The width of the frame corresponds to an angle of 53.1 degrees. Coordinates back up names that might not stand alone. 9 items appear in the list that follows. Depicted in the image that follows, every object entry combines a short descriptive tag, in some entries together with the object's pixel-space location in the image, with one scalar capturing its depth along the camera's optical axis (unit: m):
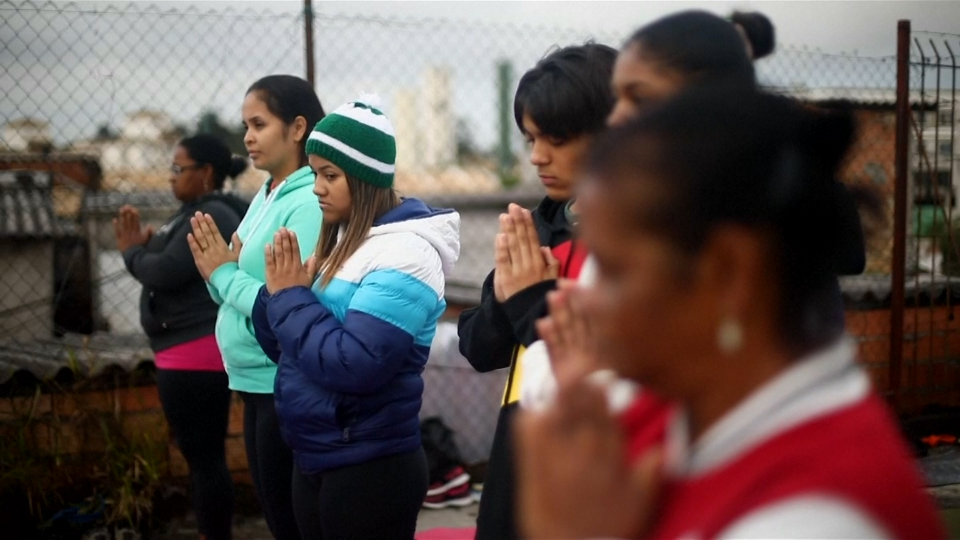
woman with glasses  3.69
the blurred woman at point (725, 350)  0.75
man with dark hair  1.68
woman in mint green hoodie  3.09
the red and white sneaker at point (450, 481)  4.73
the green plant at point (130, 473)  4.18
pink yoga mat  4.20
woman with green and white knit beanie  2.43
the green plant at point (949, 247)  6.10
